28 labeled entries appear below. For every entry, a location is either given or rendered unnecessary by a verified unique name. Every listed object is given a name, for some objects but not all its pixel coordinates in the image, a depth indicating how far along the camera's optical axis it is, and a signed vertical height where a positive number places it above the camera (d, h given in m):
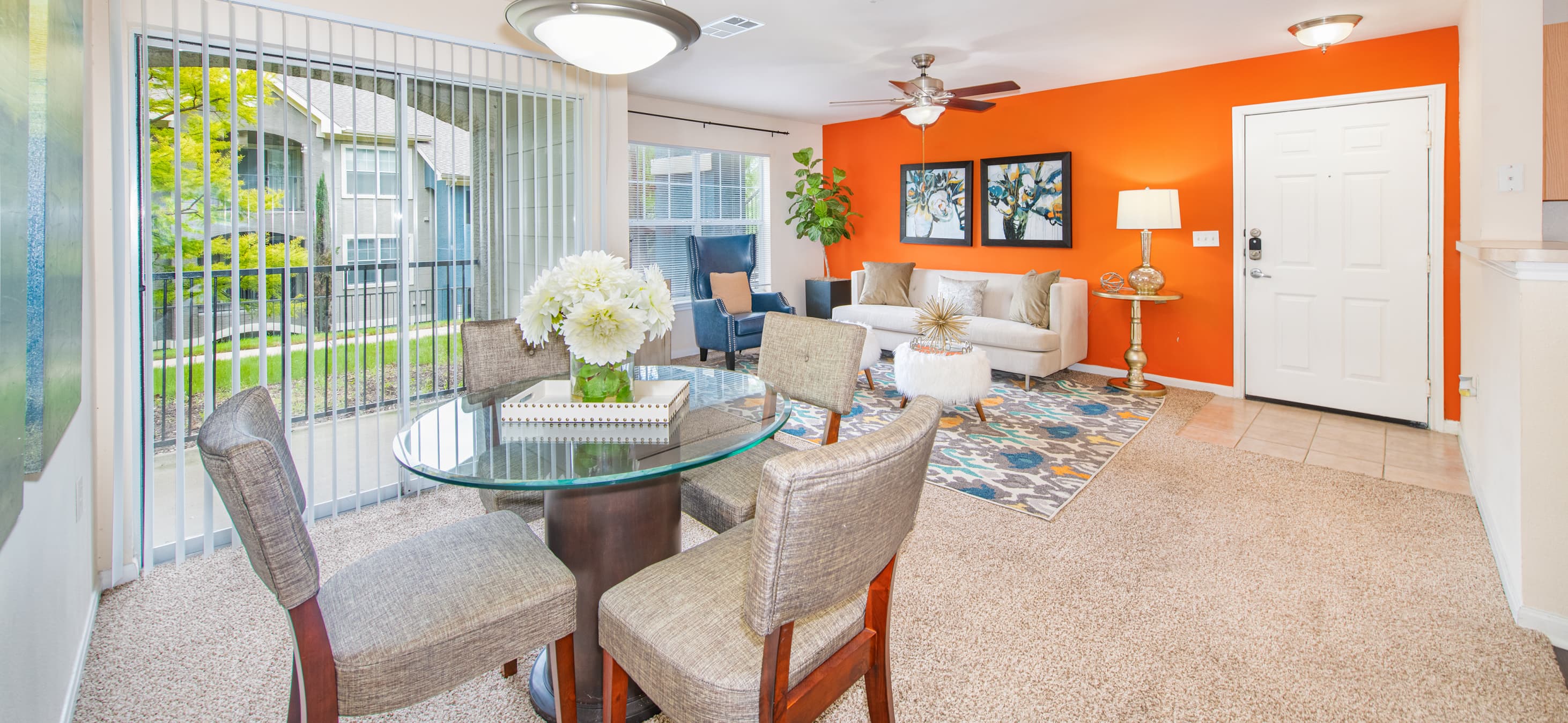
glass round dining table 1.52 -0.26
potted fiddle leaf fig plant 7.03 +1.14
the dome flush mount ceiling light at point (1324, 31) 3.86 +1.58
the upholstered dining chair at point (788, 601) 1.06 -0.48
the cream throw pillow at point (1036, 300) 5.40 +0.24
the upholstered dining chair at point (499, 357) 2.43 -0.06
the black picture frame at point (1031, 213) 5.79 +1.00
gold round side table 5.21 -0.25
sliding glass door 2.49 +0.50
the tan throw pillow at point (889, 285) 6.56 +0.43
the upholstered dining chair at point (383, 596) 1.16 -0.49
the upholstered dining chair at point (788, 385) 2.06 -0.16
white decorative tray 1.82 -0.18
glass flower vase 1.86 -0.12
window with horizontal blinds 6.48 +1.25
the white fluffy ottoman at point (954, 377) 4.30 -0.26
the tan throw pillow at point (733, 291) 6.13 +0.38
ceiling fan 4.56 +1.47
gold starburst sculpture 4.54 +0.06
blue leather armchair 5.88 +0.27
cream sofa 5.23 +0.00
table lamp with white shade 4.89 +0.81
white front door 4.24 +0.43
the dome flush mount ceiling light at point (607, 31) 1.67 +0.74
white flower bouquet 1.75 +0.06
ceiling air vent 3.95 +1.69
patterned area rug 3.37 -0.58
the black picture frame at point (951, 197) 6.41 +1.19
